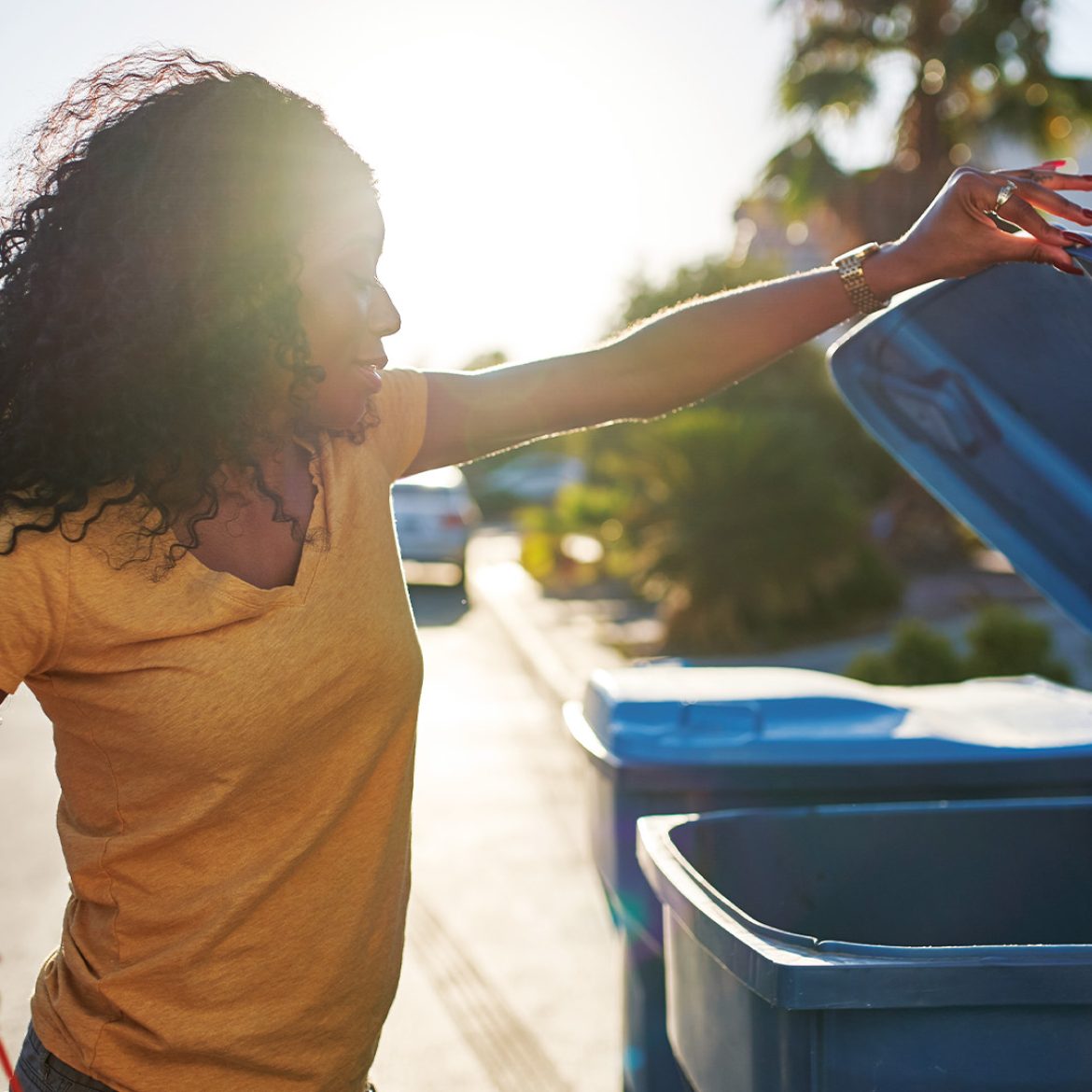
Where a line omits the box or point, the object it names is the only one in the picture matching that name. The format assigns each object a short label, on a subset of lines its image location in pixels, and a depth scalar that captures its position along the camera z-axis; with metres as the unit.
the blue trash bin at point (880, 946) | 1.55
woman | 1.55
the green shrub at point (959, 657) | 7.08
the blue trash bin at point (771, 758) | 2.72
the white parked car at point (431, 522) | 16.73
